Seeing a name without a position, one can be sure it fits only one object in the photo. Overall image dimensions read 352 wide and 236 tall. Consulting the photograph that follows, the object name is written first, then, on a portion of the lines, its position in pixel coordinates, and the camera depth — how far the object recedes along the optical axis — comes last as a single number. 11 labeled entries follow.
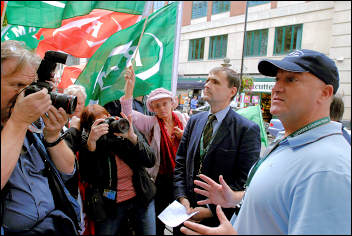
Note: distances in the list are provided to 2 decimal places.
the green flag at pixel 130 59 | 2.03
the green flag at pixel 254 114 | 3.62
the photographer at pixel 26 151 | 1.01
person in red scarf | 2.59
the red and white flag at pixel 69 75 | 2.42
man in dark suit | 2.09
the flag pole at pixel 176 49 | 2.88
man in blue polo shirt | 0.83
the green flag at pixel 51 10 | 1.48
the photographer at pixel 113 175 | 2.13
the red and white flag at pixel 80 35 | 1.96
